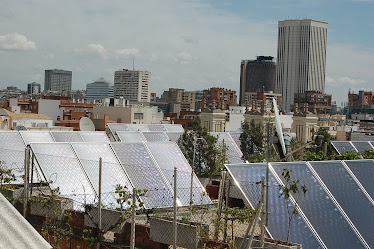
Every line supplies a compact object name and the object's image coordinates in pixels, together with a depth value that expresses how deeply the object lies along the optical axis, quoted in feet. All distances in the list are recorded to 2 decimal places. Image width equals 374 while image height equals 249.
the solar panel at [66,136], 66.84
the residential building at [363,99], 606.14
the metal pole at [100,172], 29.66
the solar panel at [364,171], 34.53
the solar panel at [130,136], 75.91
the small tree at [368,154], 59.32
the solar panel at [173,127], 106.63
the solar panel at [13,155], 43.34
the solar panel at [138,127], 105.11
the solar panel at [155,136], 77.25
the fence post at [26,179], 34.32
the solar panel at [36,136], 56.73
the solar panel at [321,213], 28.63
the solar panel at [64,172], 35.06
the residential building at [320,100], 602.03
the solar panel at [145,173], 35.47
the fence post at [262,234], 25.11
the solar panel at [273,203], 28.09
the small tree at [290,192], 28.40
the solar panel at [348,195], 30.32
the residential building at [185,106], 604.74
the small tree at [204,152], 68.28
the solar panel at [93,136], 70.64
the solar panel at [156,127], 106.77
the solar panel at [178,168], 37.50
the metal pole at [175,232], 26.99
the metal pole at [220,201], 27.35
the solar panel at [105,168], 35.27
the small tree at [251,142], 83.41
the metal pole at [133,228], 26.22
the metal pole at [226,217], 27.49
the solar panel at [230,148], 74.49
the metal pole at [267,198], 26.00
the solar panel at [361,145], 73.51
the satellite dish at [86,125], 132.05
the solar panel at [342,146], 73.67
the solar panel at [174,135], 82.23
